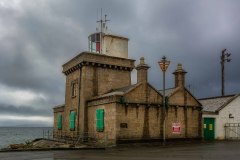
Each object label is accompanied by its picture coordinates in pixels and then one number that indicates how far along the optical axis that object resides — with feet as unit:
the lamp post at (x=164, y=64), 91.45
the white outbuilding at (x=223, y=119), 114.32
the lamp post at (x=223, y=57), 166.30
